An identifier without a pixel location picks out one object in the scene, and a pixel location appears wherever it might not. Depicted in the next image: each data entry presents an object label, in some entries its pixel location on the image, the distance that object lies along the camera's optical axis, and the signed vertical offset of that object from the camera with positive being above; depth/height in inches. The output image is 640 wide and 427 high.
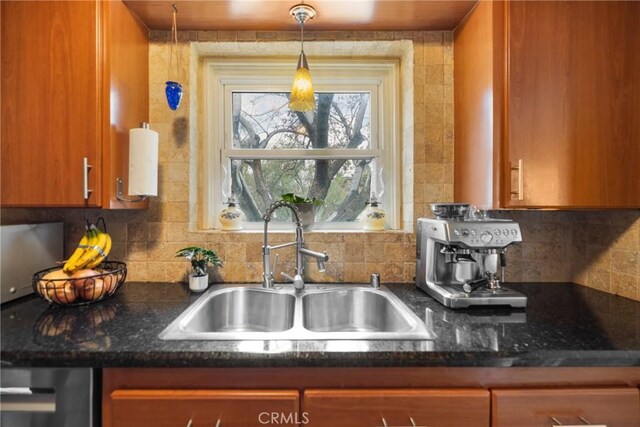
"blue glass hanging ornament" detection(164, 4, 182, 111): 48.3 +20.0
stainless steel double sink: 47.4 -15.7
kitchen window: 62.6 +15.9
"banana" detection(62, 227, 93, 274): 42.1 -5.6
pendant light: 49.3 +21.5
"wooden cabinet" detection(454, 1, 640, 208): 41.8 +15.3
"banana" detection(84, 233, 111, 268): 44.2 -6.3
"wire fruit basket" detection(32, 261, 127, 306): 39.9 -10.0
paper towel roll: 46.0 +8.3
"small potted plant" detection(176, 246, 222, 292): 48.8 -8.5
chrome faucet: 50.4 -6.2
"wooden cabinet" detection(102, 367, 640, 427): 29.0 -18.0
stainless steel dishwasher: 29.1 -18.2
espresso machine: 40.4 -6.6
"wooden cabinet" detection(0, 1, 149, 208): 41.8 +15.6
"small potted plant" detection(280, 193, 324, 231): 53.4 +1.2
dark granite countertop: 28.4 -13.2
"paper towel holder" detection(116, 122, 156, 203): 45.2 +3.1
